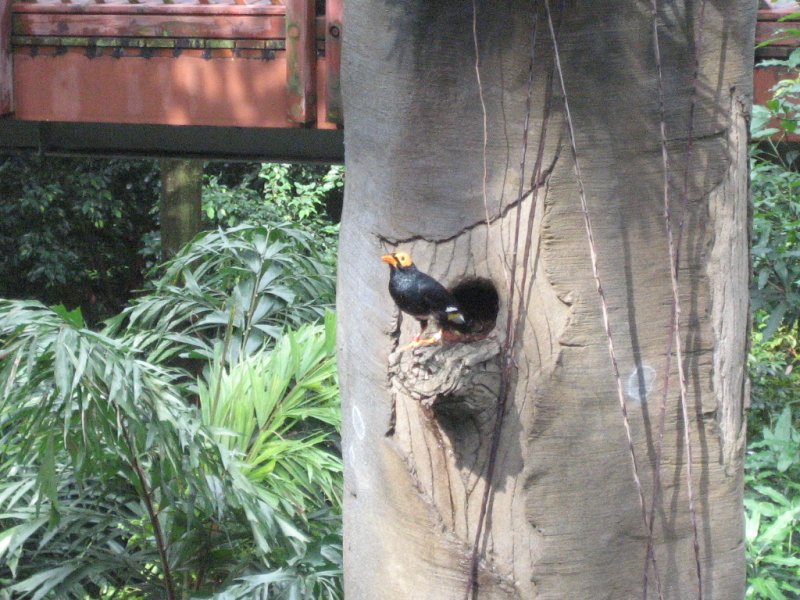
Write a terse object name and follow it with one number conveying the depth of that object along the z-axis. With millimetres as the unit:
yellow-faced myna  4170
